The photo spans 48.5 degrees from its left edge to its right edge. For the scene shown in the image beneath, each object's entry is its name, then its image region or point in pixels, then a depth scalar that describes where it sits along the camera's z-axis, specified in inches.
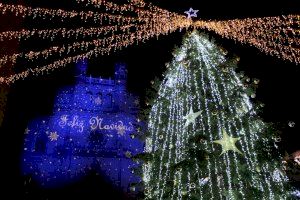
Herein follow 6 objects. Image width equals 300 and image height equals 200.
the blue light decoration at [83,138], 898.7
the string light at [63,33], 364.8
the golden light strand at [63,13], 344.2
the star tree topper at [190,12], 332.2
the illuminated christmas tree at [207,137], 295.9
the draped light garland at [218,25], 335.3
